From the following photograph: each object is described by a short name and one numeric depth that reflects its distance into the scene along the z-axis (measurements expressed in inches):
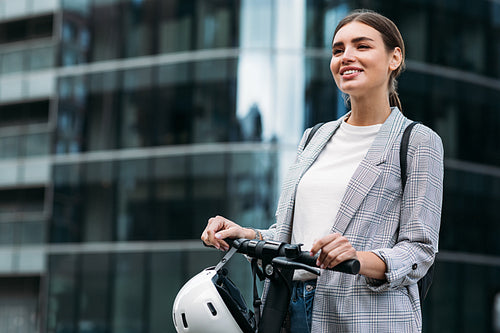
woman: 99.6
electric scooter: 97.8
